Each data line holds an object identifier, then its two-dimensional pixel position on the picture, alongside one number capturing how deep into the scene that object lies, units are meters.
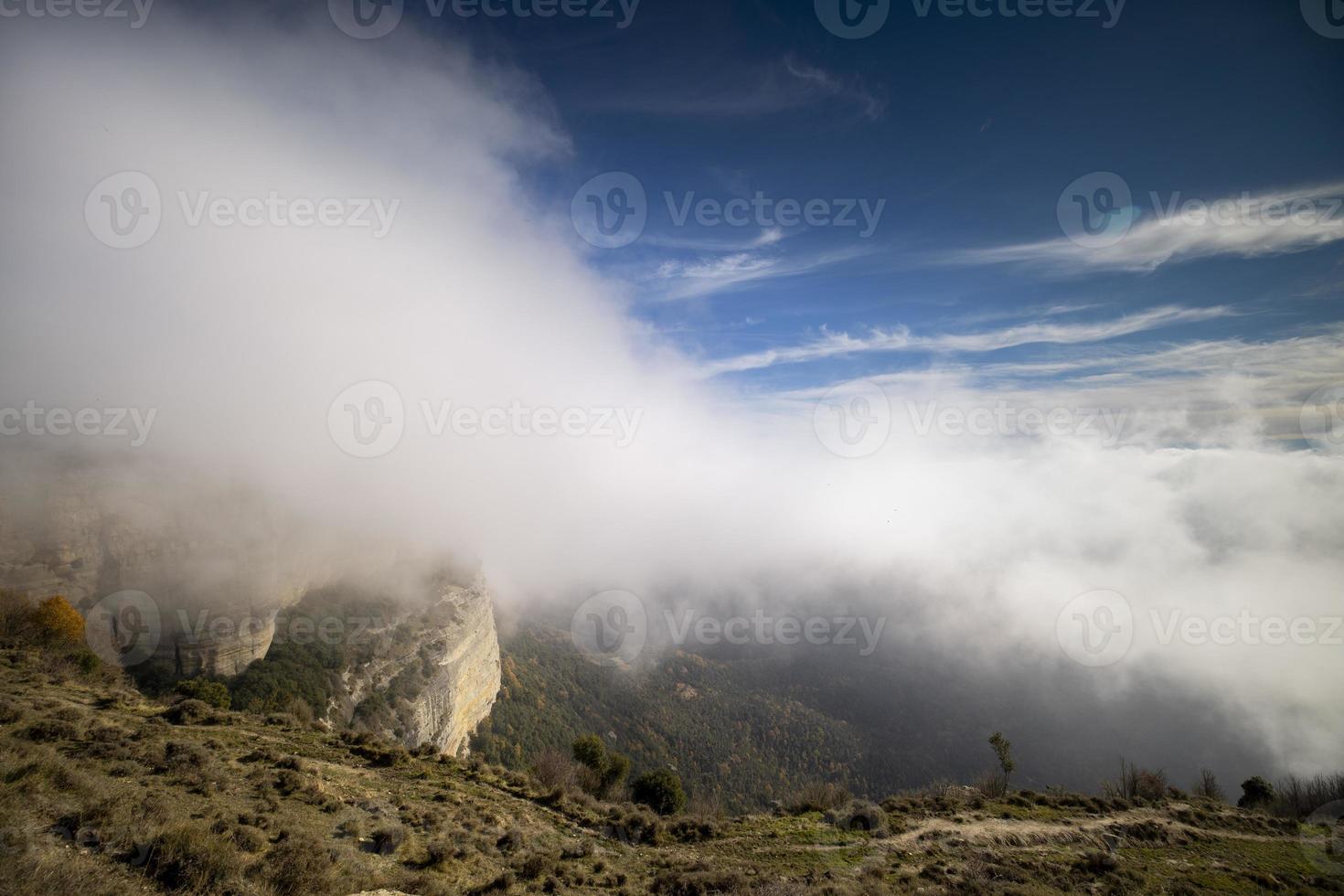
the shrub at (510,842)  17.05
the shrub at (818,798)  32.50
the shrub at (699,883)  15.99
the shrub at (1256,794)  42.81
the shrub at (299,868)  10.60
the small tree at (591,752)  51.56
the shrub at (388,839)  14.47
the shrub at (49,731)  14.12
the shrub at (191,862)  9.36
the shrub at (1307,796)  41.59
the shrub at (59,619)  45.28
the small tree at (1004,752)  41.56
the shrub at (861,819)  26.34
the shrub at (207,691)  41.81
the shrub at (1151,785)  40.28
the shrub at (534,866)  15.35
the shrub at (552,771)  31.70
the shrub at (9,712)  14.52
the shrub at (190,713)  20.11
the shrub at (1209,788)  43.78
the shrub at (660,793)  38.50
